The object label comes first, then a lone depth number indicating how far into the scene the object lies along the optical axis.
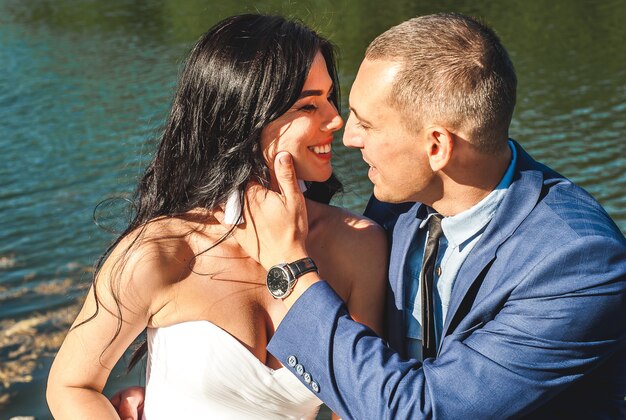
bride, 3.56
